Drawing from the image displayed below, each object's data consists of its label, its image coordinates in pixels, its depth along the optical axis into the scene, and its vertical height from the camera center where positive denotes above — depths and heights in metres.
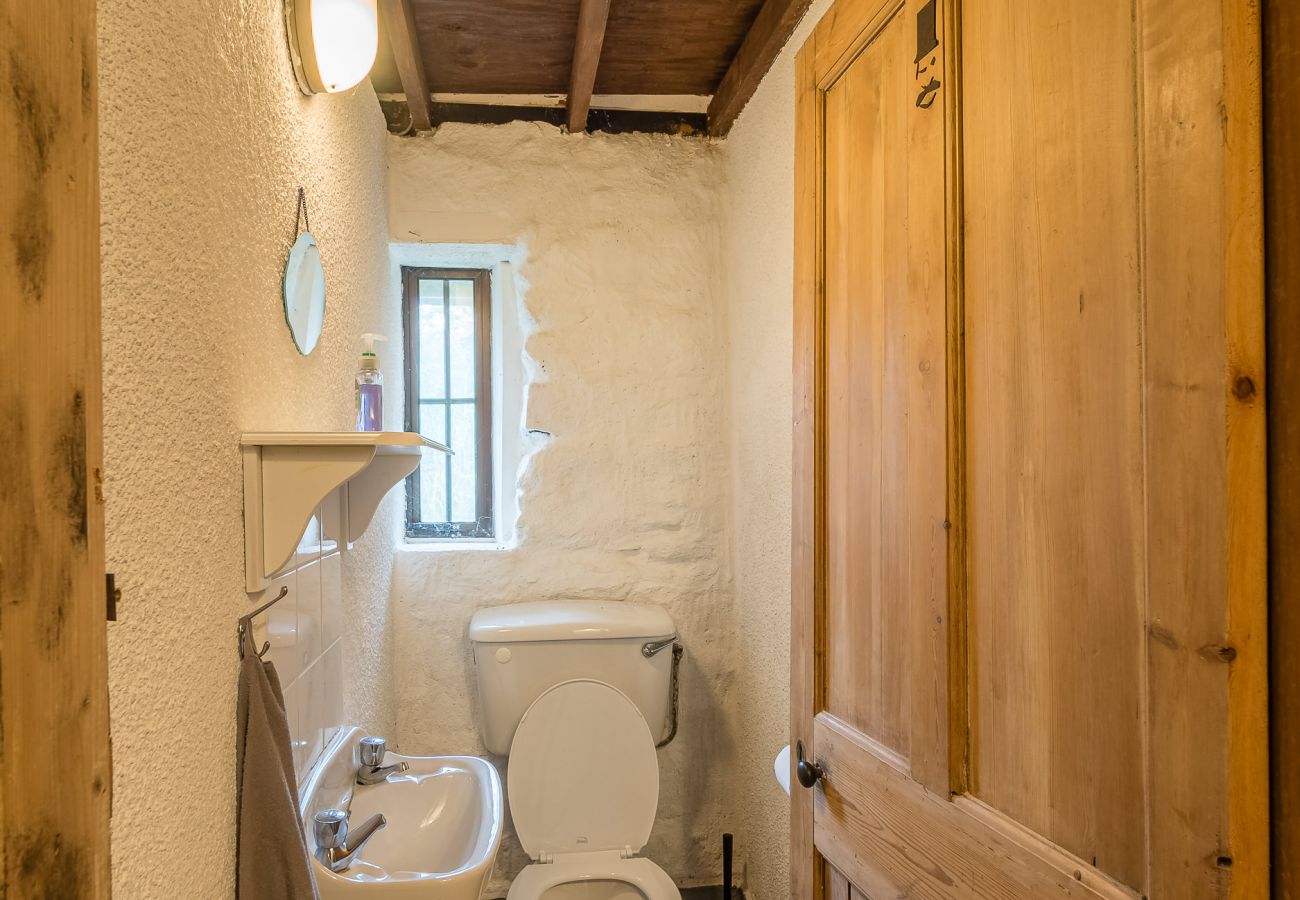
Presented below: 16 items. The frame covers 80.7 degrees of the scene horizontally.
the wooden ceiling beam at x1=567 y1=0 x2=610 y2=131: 1.50 +0.84
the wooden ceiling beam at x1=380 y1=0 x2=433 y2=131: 1.49 +0.83
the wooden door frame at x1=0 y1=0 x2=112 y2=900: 0.31 -0.01
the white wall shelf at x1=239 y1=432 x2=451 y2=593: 0.88 -0.04
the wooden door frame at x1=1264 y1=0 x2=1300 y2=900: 0.50 +0.02
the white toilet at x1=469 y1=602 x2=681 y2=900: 1.73 -0.66
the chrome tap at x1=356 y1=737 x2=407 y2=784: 1.36 -0.57
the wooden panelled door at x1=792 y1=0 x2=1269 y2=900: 0.51 -0.01
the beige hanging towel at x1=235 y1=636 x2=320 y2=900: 0.82 -0.40
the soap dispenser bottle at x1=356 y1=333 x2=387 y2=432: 1.40 +0.09
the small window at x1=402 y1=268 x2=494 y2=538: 2.15 +0.16
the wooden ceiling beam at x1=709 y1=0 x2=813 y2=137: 1.55 +0.85
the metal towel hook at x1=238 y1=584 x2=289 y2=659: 0.85 -0.20
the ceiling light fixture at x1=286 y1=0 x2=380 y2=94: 1.09 +0.60
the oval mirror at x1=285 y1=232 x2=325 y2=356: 1.08 +0.23
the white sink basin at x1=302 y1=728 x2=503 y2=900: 1.01 -0.61
